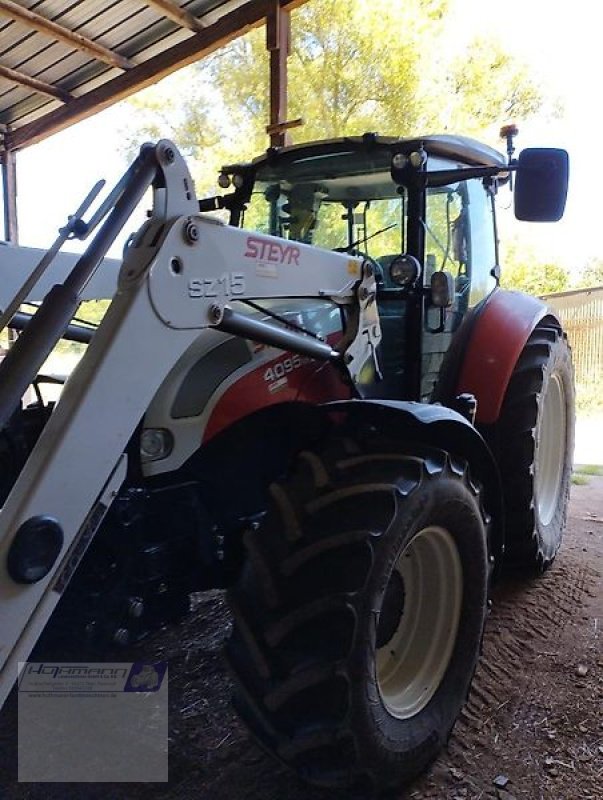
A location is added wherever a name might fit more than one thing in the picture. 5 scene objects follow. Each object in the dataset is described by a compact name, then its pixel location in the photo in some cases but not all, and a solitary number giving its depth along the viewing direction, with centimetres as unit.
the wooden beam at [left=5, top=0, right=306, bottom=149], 543
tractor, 149
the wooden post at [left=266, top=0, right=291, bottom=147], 528
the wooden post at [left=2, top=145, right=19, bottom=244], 740
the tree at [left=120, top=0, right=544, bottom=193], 961
